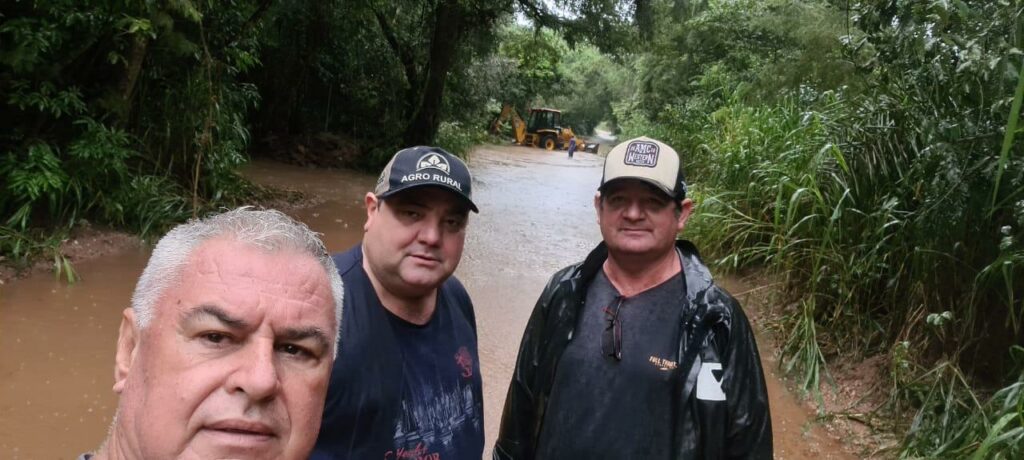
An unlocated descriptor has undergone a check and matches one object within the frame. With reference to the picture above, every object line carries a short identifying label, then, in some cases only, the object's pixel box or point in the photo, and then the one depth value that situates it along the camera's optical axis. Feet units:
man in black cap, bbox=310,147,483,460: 4.68
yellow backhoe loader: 101.14
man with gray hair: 3.02
